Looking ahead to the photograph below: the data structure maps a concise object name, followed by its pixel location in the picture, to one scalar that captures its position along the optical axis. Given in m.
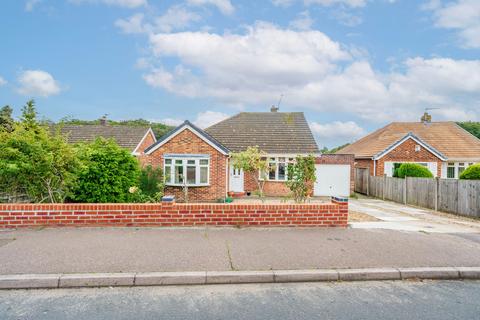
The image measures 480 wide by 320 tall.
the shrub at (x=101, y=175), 8.71
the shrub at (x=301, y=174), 9.44
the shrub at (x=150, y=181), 13.23
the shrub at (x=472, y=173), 12.67
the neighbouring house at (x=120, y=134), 24.70
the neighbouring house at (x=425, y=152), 21.00
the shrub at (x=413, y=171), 17.19
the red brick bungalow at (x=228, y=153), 15.98
